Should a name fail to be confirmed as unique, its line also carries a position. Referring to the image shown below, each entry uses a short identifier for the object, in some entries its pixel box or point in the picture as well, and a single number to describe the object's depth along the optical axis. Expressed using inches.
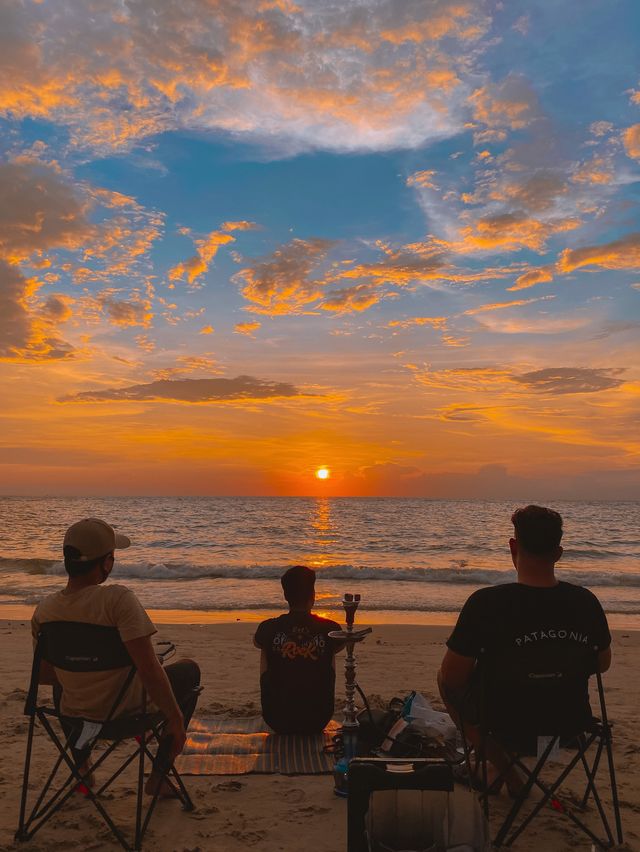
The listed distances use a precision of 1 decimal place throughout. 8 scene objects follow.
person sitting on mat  185.2
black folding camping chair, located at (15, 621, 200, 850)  130.7
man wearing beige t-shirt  128.9
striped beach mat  177.5
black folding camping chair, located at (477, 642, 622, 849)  127.8
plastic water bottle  159.8
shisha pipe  157.3
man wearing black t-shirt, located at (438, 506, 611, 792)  127.6
